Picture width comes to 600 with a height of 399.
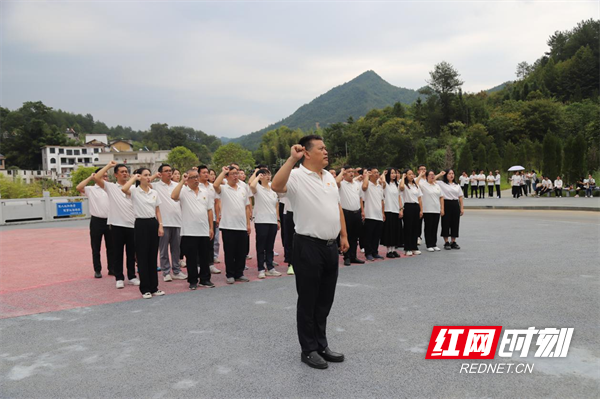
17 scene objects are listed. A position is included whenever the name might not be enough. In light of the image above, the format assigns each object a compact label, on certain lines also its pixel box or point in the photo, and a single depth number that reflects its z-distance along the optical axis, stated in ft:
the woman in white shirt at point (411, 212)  31.37
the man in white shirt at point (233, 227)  24.27
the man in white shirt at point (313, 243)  12.84
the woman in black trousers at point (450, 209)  32.58
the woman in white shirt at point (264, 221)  26.04
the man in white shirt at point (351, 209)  28.45
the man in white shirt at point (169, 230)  25.89
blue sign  73.37
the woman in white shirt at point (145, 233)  21.35
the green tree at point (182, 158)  267.59
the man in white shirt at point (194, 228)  22.84
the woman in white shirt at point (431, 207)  31.91
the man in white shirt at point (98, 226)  26.99
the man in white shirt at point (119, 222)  23.66
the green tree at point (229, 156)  296.94
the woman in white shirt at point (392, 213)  31.40
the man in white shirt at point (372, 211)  30.12
